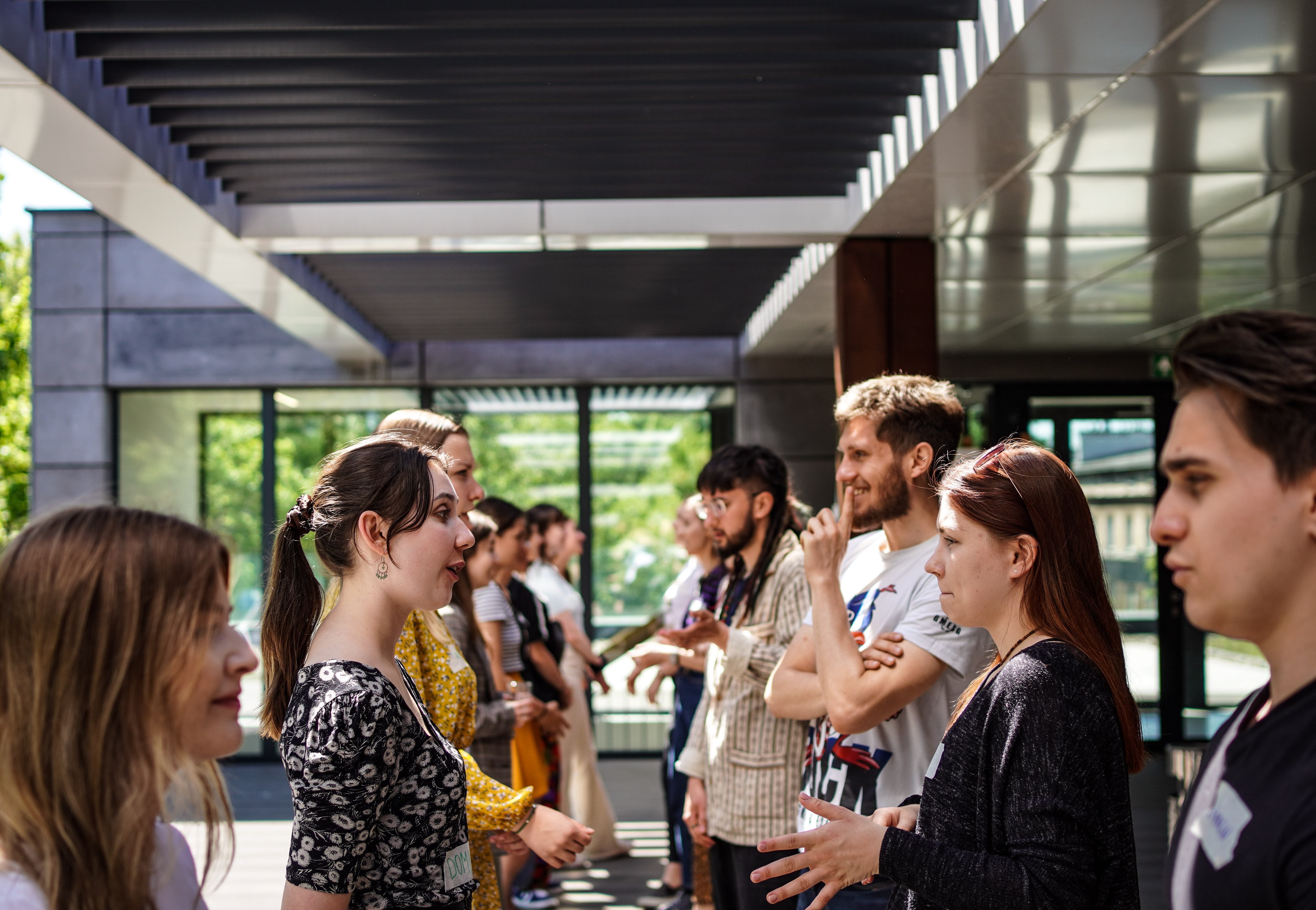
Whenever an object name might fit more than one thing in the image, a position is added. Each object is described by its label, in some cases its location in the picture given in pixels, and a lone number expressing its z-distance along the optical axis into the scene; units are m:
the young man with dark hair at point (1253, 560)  1.14
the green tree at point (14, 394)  12.04
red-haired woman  1.59
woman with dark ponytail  1.68
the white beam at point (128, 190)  3.48
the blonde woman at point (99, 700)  1.16
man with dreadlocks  3.24
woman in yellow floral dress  2.30
